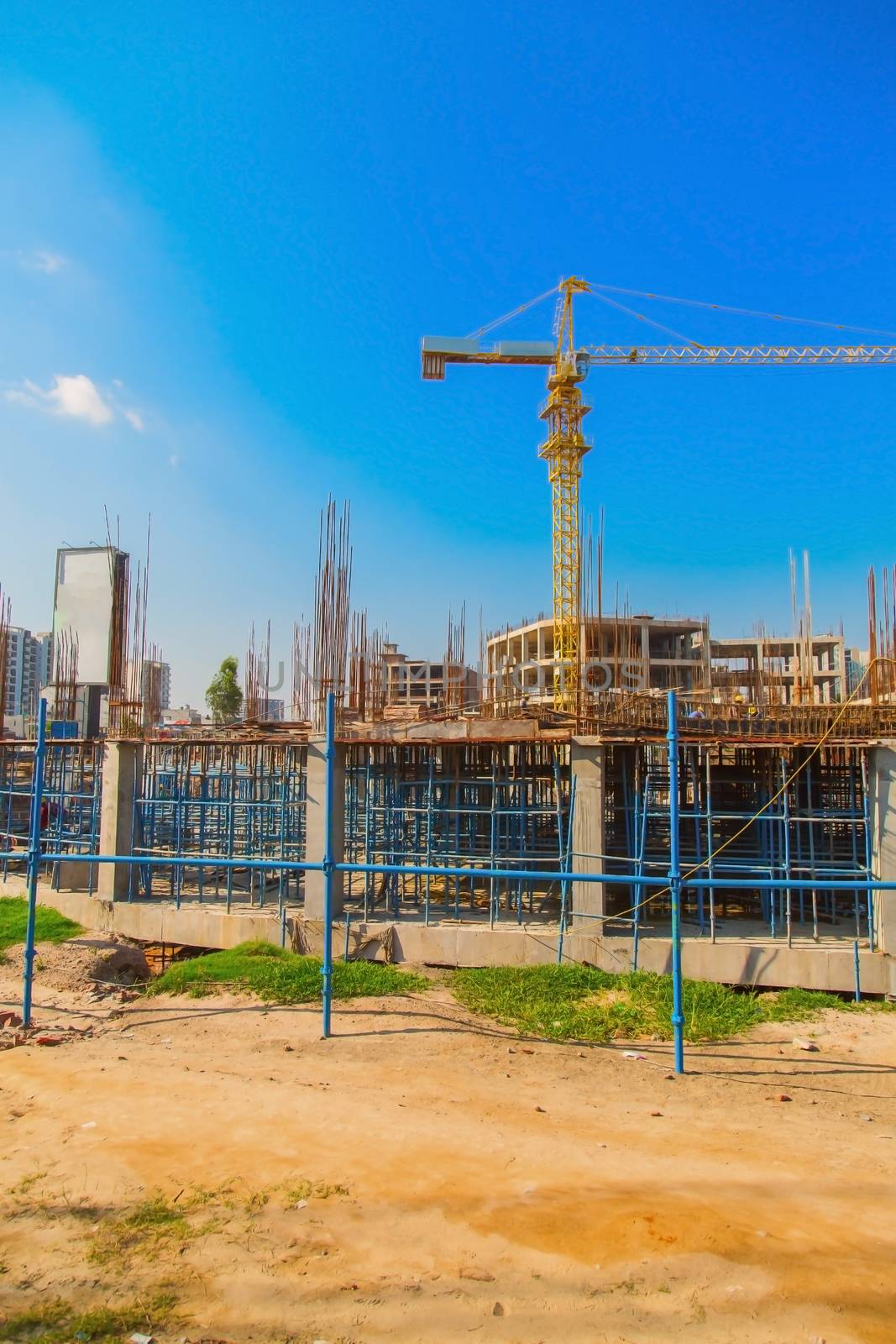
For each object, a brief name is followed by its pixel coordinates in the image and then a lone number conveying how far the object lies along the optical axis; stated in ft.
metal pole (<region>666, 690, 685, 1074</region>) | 18.18
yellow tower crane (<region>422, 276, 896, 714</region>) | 127.03
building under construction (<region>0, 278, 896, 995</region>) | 35.94
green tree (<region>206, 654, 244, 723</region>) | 128.57
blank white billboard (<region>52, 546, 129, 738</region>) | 53.88
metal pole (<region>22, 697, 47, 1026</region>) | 21.74
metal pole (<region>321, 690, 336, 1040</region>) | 20.16
